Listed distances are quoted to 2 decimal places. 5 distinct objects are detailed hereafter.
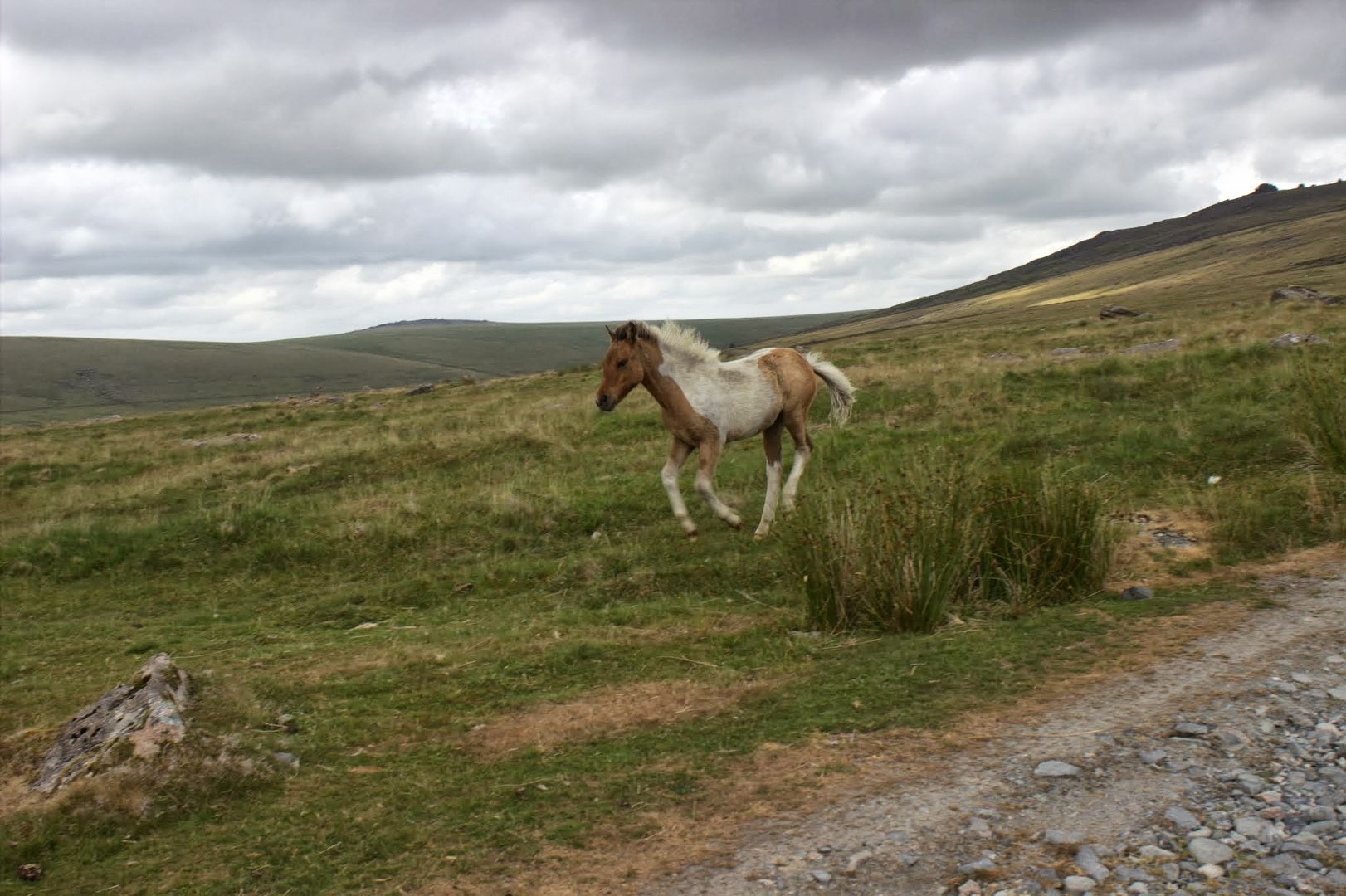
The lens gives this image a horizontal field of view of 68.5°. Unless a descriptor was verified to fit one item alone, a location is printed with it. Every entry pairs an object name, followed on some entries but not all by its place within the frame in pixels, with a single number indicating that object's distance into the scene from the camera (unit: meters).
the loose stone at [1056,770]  4.97
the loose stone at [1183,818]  4.38
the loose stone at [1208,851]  4.08
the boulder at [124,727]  5.89
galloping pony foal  12.37
